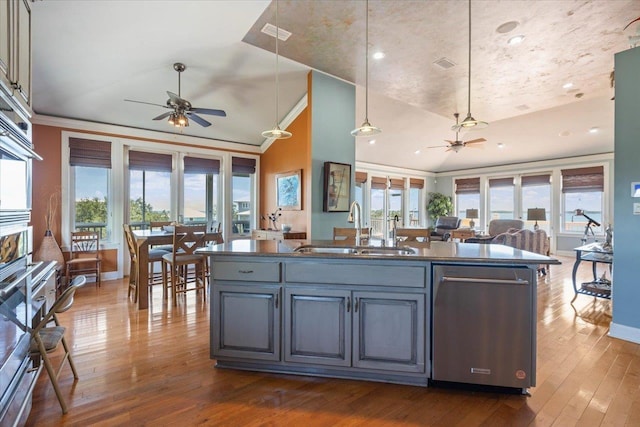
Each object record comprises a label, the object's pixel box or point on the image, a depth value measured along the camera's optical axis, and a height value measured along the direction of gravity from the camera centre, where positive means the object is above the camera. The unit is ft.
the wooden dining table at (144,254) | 11.91 -1.66
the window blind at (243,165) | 20.24 +3.28
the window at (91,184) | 15.64 +1.53
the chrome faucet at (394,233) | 8.33 -0.56
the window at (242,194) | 20.39 +1.31
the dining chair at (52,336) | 5.52 -2.51
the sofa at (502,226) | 22.95 -0.95
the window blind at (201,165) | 18.72 +3.03
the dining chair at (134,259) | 12.57 -1.99
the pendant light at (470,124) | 9.14 +2.81
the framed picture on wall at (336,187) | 15.26 +1.37
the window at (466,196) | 32.30 +1.89
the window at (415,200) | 33.35 +1.51
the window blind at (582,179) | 24.75 +2.89
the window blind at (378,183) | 29.48 +3.04
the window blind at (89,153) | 15.51 +3.16
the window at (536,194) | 27.66 +1.79
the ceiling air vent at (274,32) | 11.07 +6.85
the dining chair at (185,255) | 12.29 -1.81
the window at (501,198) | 30.14 +1.54
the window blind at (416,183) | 33.06 +3.41
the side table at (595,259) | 12.18 -1.88
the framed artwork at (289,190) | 16.06 +1.30
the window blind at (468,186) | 32.30 +3.02
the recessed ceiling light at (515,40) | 11.60 +6.77
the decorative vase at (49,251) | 13.58 -1.74
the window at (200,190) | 18.81 +1.45
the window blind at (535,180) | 27.63 +3.16
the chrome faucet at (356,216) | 8.73 -0.08
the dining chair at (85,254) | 15.06 -2.13
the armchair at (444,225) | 29.09 -1.17
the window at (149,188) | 17.21 +1.48
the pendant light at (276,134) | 10.18 +2.70
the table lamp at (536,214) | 22.36 -0.05
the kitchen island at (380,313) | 6.24 -2.21
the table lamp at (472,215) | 29.38 -0.16
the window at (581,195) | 24.86 +1.54
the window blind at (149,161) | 17.15 +3.00
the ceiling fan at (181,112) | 12.03 +4.15
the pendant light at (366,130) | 9.13 +2.54
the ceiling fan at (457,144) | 20.22 +4.65
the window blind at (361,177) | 28.09 +3.37
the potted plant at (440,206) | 33.19 +0.80
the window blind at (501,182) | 30.07 +3.18
